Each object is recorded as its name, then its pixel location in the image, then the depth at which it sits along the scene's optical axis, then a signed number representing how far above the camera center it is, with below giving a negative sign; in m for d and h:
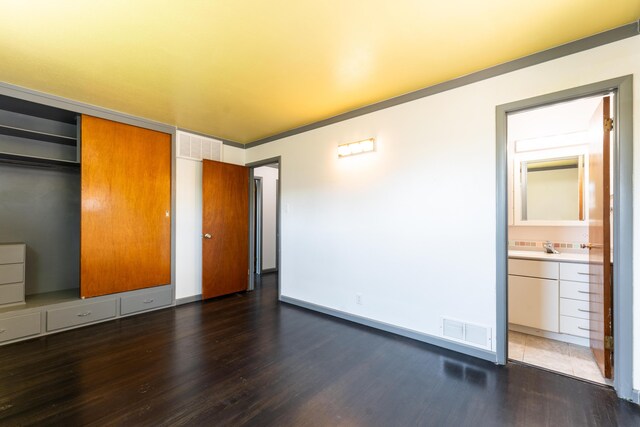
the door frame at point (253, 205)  4.23 +0.16
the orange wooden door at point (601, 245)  2.02 -0.23
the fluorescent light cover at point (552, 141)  3.04 +0.89
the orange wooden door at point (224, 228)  4.22 -0.22
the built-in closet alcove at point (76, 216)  2.91 -0.02
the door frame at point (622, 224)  1.83 -0.06
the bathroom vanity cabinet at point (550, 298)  2.63 -0.85
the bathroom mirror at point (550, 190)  3.09 +0.32
